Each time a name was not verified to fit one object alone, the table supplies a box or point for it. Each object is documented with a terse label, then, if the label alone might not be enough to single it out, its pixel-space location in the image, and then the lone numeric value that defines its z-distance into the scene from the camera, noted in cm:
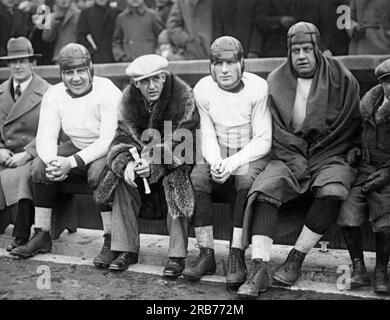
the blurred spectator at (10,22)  815
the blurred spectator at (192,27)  670
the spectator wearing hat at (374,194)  393
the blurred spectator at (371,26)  579
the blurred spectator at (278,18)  612
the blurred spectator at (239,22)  646
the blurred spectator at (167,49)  685
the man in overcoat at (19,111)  526
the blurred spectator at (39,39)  795
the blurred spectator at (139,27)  720
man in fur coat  442
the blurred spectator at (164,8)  735
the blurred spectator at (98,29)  754
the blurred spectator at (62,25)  769
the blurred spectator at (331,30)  604
